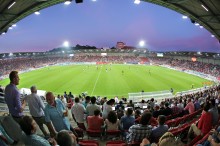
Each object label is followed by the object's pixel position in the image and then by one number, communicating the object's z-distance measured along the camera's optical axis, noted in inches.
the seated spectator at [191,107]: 325.1
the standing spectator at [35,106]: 190.0
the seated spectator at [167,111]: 312.8
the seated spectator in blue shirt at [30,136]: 110.4
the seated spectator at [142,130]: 174.9
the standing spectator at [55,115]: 163.4
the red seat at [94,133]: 219.6
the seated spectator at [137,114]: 308.9
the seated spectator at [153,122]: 236.7
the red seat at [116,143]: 172.9
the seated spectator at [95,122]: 223.5
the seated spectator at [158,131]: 177.1
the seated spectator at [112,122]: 211.2
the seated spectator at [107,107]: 276.0
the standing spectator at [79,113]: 247.6
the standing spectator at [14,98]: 170.8
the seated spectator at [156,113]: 303.7
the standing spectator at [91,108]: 260.0
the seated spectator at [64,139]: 102.3
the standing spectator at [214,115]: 221.7
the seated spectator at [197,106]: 348.9
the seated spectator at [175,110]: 346.2
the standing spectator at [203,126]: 202.6
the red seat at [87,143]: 170.2
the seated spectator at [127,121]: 228.2
